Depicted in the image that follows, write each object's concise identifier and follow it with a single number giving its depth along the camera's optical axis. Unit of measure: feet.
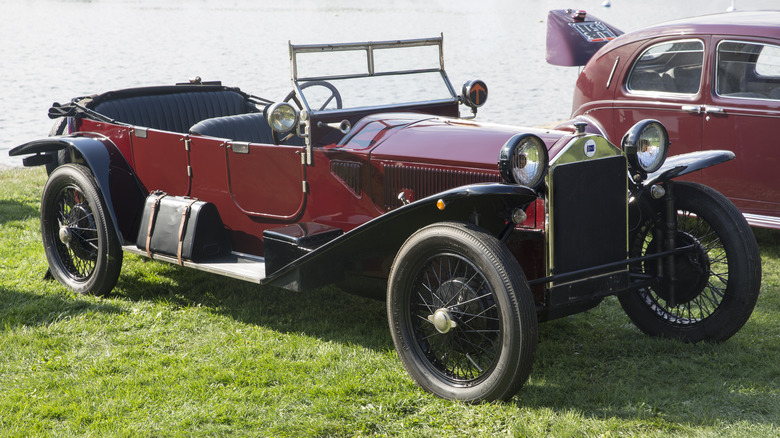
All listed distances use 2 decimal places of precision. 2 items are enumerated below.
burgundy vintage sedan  36.42
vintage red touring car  21.89
